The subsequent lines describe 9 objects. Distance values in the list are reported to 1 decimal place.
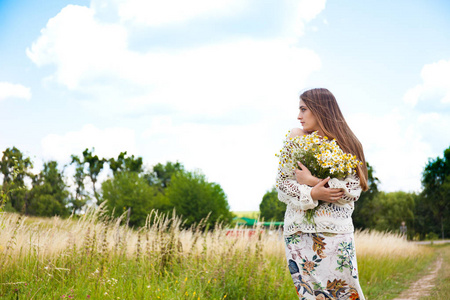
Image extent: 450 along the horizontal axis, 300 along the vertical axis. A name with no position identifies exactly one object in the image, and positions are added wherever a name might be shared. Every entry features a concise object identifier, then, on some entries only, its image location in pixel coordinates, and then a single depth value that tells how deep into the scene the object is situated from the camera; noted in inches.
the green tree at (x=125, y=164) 2181.3
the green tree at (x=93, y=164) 2087.8
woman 113.8
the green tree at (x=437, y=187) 1667.1
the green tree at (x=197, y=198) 1723.7
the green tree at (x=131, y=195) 1806.1
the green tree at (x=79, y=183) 1684.3
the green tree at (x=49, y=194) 1493.6
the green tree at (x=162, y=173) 2682.1
